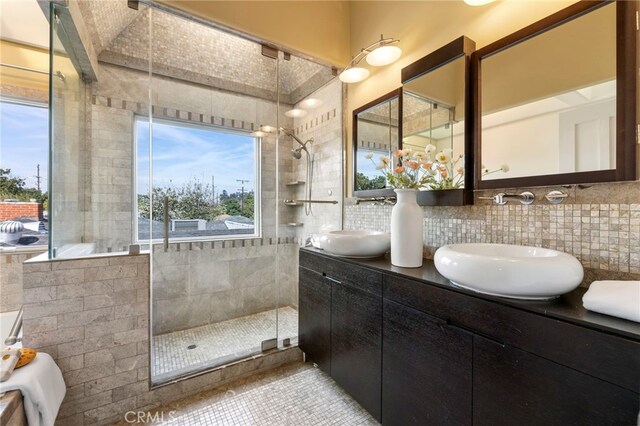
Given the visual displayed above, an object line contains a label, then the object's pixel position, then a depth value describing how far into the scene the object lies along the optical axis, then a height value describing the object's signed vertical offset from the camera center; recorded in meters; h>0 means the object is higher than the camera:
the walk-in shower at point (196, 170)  1.91 +0.37
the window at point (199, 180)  2.16 +0.30
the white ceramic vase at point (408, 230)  1.37 -0.09
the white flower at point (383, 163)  1.81 +0.34
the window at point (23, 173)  1.96 +0.30
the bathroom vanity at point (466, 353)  0.70 -0.49
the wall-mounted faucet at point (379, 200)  1.89 +0.09
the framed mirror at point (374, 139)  1.91 +0.56
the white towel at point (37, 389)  1.14 -0.78
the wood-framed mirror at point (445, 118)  1.43 +0.55
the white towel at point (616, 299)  0.70 -0.24
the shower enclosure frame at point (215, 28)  1.67 +1.23
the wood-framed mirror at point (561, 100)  0.98 +0.48
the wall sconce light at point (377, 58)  1.80 +1.07
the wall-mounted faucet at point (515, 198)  1.21 +0.07
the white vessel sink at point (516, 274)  0.82 -0.20
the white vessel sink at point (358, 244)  1.58 -0.20
